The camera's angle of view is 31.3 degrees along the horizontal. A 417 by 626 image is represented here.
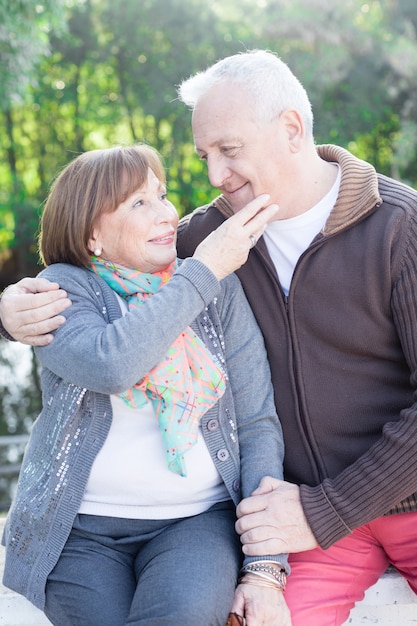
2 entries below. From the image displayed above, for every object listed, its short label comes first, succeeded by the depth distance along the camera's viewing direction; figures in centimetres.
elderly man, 206
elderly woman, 187
